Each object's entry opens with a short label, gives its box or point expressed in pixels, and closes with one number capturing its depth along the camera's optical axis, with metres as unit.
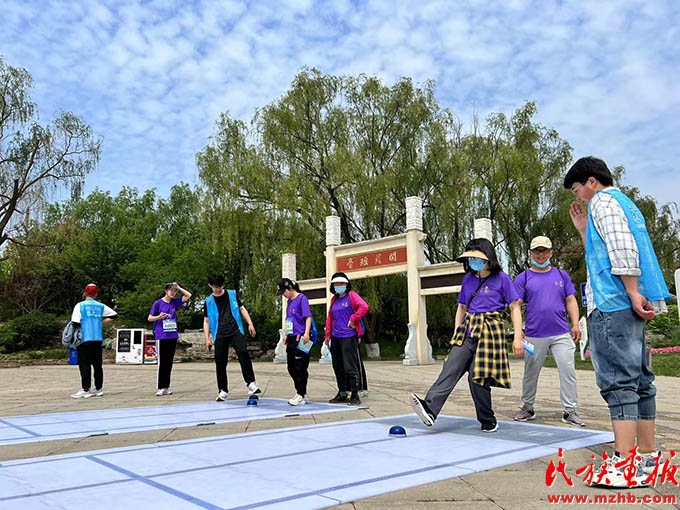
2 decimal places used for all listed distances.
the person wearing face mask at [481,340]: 4.52
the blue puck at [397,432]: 4.46
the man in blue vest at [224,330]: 7.51
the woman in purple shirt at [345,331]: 6.94
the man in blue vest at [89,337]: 8.37
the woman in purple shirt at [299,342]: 6.93
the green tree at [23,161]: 22.20
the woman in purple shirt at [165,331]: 8.33
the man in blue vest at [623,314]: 2.84
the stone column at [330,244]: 20.16
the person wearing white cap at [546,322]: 5.34
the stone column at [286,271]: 21.07
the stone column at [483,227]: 17.03
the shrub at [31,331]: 27.59
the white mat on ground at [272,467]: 2.77
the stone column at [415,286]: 17.89
